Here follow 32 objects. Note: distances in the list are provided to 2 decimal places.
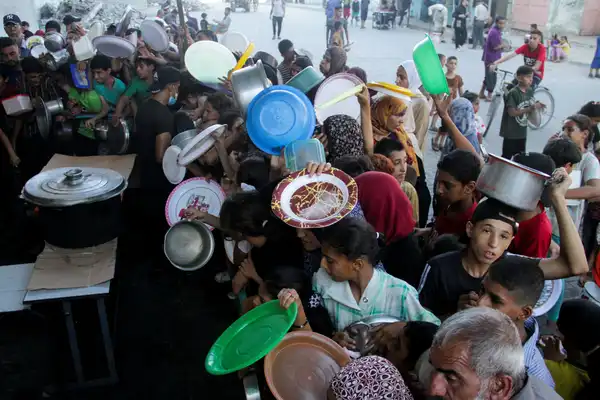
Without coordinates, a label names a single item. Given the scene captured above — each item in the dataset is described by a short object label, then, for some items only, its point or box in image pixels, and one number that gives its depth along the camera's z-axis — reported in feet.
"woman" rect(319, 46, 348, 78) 18.45
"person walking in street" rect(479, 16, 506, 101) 36.17
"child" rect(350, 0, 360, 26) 76.38
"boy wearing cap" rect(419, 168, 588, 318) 7.52
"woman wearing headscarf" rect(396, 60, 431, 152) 15.06
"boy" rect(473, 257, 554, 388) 6.48
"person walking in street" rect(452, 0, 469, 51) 56.18
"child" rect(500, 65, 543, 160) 19.39
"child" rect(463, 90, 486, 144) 18.15
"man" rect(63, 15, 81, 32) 31.21
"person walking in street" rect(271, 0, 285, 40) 61.82
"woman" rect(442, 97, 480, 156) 15.53
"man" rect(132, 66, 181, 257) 14.19
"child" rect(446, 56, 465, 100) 24.98
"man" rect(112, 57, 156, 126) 18.86
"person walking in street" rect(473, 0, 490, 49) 56.49
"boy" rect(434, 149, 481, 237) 9.53
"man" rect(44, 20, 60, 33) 29.51
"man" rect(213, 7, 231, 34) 44.00
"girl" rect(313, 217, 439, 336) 7.11
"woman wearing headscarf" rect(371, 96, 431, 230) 11.97
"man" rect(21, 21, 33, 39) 30.87
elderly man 4.69
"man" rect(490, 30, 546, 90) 28.43
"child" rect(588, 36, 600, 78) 39.63
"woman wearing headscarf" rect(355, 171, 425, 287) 8.85
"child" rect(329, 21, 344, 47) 33.96
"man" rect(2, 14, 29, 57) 26.81
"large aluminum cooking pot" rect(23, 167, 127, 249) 10.12
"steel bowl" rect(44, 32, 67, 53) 24.76
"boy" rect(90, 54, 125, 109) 18.70
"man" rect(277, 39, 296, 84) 21.04
